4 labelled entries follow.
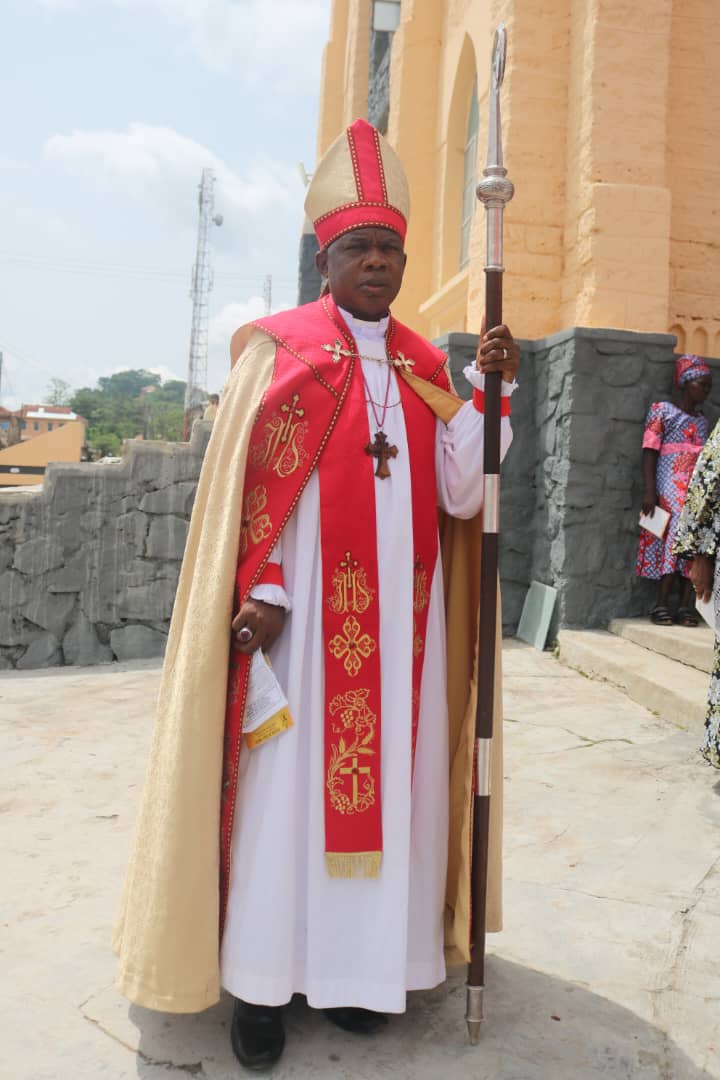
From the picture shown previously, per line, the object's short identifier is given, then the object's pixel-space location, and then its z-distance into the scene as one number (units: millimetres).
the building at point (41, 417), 60991
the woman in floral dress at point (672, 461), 6199
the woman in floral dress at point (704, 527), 3691
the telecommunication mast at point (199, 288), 43812
